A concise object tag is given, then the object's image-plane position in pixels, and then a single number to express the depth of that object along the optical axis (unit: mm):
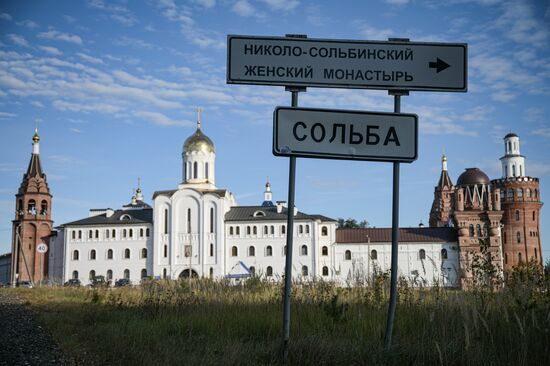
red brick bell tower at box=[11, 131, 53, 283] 61344
